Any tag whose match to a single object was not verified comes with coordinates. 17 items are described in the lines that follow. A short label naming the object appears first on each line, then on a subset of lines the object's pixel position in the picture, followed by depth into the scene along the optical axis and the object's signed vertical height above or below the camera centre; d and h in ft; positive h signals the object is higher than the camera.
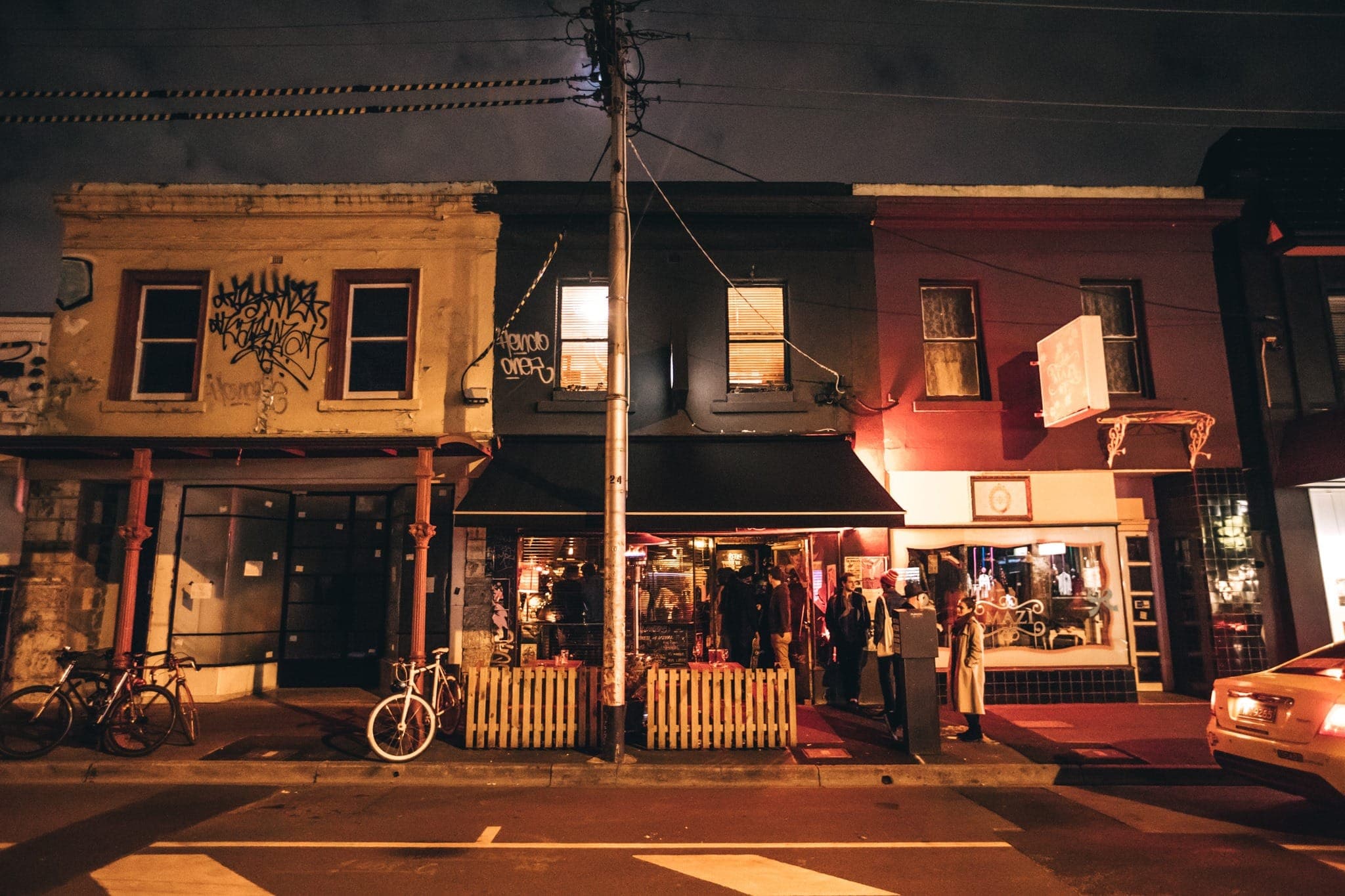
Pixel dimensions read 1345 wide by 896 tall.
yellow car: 18.02 -3.77
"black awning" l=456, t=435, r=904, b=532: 32.55 +4.40
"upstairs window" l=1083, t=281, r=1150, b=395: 40.27 +13.23
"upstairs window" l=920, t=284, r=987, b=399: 40.32 +12.72
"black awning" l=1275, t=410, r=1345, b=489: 34.83 +5.96
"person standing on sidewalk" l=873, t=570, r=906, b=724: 30.35 -2.22
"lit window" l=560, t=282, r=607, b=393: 39.29 +12.88
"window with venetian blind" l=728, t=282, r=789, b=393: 39.45 +12.73
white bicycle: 26.40 -4.65
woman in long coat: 28.86 -3.36
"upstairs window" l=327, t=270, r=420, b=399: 38.96 +13.24
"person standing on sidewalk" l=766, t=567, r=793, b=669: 35.35 -1.79
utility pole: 26.84 +6.49
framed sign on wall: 38.24 +4.11
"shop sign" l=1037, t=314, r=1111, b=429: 34.47 +9.71
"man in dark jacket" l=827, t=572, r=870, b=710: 34.91 -2.21
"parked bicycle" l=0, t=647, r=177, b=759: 26.86 -4.39
